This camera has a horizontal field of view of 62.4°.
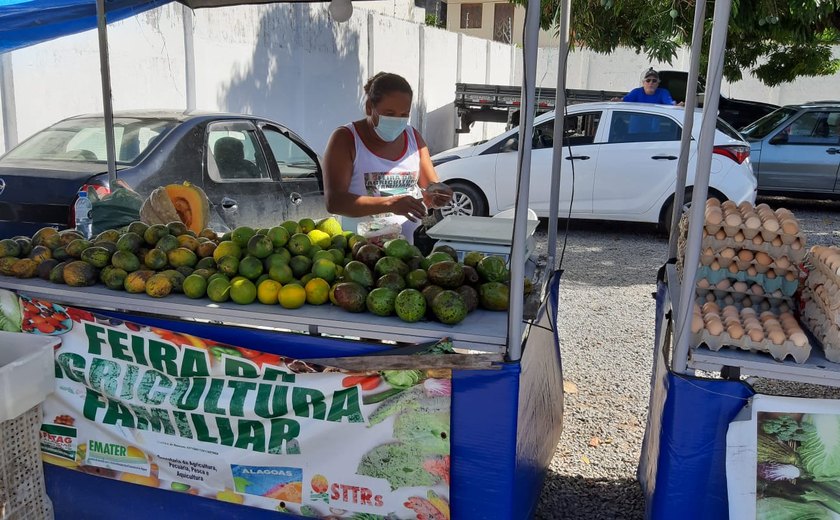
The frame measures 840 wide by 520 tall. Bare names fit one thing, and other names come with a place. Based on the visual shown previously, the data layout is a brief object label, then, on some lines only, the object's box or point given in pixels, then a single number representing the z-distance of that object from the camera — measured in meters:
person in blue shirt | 9.36
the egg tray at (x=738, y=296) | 2.61
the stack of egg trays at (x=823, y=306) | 2.16
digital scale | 2.77
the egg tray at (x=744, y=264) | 2.56
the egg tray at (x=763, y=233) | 2.53
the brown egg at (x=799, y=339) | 2.12
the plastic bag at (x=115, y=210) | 3.35
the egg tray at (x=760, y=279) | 2.58
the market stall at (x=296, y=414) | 2.21
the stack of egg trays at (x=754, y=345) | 2.12
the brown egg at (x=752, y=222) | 2.56
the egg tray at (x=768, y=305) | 2.58
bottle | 3.58
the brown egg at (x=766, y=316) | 2.37
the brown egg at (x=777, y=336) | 2.14
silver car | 10.50
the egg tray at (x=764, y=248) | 2.53
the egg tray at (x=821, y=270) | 2.27
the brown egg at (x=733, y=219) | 2.58
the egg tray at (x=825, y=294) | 2.18
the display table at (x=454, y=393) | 2.20
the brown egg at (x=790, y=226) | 2.53
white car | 8.25
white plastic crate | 2.40
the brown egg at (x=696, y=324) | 2.24
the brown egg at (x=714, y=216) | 2.60
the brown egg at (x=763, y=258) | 2.56
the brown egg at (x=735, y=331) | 2.18
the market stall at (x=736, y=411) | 2.11
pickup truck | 12.62
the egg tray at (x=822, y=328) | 2.15
